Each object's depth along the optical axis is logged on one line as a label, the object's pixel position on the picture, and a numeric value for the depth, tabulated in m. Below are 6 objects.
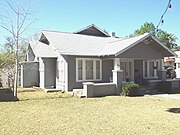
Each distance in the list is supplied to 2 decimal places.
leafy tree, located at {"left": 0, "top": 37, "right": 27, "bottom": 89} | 20.84
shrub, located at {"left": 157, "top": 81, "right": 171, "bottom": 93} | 19.64
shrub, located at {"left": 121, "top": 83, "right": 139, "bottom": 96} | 16.94
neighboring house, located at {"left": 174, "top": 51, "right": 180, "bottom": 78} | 37.98
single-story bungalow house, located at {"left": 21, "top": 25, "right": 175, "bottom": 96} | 18.45
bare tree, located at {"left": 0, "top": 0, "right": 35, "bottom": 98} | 15.39
